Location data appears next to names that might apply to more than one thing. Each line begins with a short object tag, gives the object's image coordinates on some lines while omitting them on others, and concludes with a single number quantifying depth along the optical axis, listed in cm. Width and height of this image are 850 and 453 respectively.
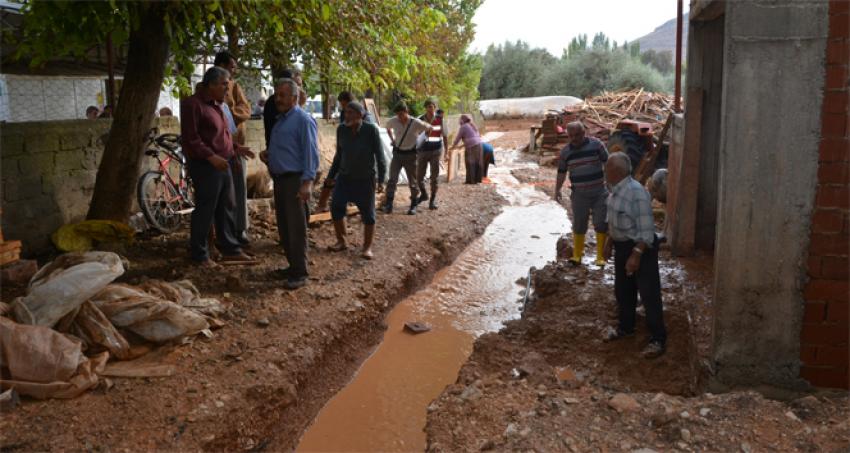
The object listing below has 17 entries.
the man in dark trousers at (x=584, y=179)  683
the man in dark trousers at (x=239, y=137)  662
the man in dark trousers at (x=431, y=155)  1059
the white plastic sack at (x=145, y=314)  424
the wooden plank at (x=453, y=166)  1466
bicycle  696
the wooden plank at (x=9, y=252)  509
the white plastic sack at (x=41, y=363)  359
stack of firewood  1728
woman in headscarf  1370
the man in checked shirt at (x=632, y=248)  464
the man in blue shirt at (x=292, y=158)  557
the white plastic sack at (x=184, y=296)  481
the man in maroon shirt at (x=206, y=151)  550
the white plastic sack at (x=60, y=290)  394
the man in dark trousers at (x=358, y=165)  686
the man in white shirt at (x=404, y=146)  984
